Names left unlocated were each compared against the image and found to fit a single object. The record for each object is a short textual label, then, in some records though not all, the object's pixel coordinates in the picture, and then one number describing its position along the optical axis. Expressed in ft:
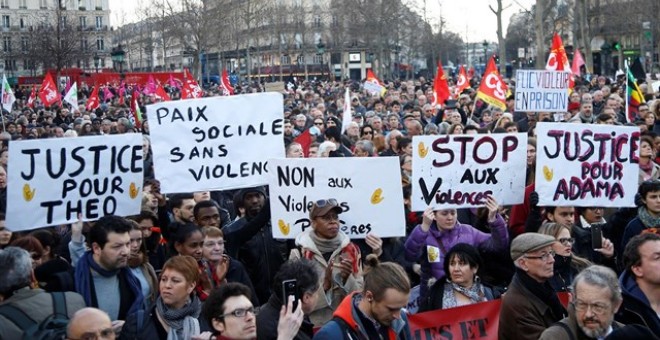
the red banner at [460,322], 19.67
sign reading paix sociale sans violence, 26.35
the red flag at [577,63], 98.28
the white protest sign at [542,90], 50.26
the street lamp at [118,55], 136.04
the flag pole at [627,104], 48.68
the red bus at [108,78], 168.86
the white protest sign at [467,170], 24.48
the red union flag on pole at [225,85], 92.94
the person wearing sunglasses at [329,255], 20.29
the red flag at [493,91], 59.45
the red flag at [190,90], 81.66
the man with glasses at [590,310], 16.02
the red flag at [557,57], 65.05
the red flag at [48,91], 89.40
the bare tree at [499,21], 131.34
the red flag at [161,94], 83.92
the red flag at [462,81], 83.10
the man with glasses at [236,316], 15.64
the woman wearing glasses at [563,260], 21.06
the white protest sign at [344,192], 23.17
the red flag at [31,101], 105.64
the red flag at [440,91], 71.52
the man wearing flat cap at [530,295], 18.35
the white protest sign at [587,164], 25.26
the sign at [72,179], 23.29
